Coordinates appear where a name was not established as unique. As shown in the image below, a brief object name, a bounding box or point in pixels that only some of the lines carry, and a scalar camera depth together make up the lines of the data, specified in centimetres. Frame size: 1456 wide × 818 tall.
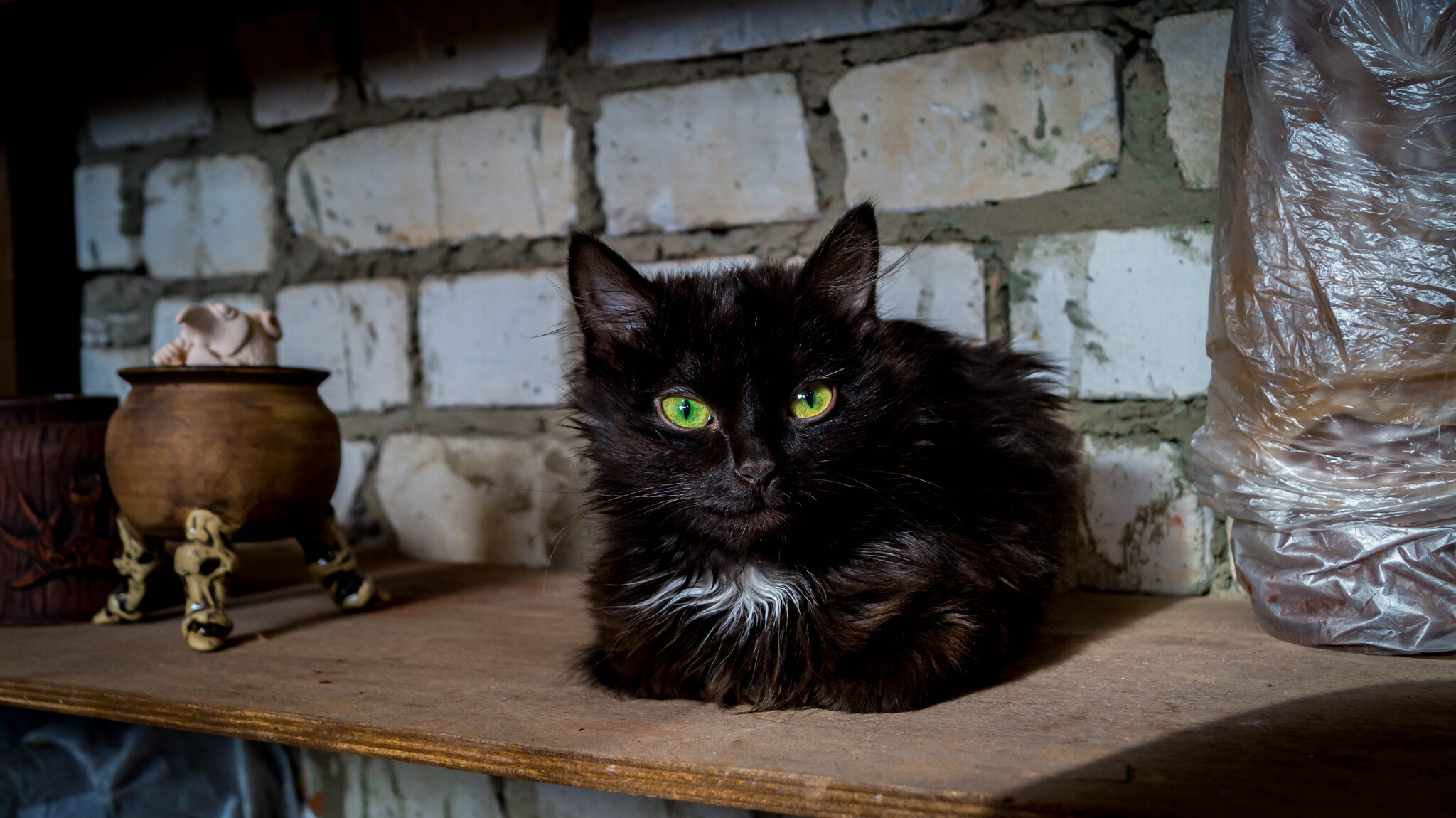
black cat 73
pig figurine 86
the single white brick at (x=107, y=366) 114
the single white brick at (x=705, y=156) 96
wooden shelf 66
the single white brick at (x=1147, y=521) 90
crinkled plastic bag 74
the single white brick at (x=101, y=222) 114
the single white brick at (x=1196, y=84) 87
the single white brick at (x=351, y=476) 108
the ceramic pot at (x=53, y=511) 88
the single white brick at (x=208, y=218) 110
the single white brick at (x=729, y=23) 92
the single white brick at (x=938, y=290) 93
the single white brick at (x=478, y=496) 102
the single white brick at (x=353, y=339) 106
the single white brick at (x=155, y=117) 112
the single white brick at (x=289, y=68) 107
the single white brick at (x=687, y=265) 97
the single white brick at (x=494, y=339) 102
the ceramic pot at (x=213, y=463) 83
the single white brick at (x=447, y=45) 101
